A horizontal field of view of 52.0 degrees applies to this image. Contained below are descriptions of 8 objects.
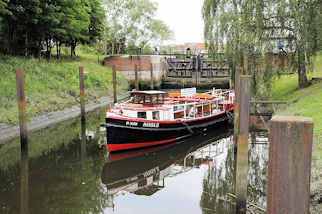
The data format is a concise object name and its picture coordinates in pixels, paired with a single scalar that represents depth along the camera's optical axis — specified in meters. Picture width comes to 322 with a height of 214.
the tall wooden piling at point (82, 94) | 18.88
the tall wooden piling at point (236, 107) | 12.78
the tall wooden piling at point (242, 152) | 7.68
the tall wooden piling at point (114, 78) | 24.77
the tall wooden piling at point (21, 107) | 12.84
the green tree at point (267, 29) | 17.38
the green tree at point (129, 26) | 48.12
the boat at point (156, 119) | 14.52
